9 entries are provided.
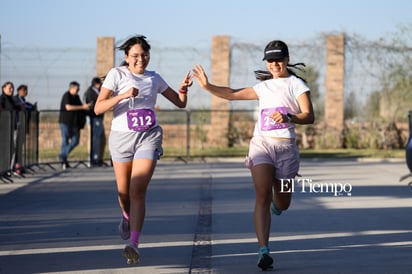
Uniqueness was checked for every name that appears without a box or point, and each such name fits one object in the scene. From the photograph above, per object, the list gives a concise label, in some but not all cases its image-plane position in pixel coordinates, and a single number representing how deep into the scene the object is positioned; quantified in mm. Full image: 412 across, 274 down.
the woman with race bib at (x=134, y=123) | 8711
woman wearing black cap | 8562
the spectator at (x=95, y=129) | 21875
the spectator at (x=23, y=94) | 20422
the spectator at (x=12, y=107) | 18531
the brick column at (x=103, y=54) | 29984
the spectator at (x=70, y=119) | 21641
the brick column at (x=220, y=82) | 29992
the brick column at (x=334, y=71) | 30234
